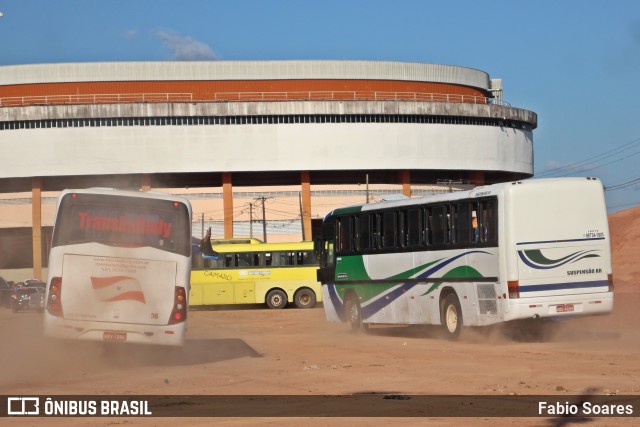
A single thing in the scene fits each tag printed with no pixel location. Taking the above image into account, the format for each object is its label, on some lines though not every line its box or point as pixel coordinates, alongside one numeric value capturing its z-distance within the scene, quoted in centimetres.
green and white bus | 2355
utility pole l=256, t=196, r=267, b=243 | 8766
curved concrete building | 9125
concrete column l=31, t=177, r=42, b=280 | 8994
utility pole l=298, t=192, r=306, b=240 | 9083
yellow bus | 5256
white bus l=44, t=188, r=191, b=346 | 1936
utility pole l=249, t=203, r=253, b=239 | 9150
